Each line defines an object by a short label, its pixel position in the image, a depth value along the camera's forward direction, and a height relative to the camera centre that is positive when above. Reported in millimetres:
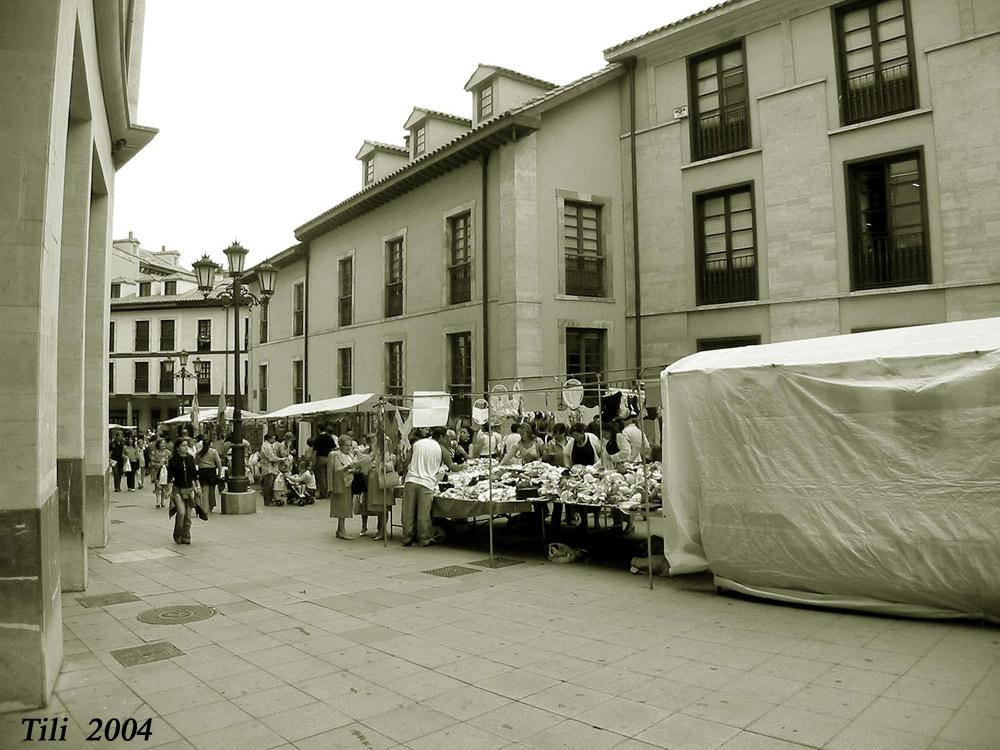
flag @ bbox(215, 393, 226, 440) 19469 +190
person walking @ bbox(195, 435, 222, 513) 15062 -1049
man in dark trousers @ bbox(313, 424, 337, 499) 15961 -891
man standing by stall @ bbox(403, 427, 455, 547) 10438 -1104
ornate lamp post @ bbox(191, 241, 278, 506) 15180 +2851
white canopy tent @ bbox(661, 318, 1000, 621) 5863 -588
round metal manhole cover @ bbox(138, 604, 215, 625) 6613 -1869
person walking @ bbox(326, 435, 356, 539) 11359 -1086
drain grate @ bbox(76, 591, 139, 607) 7289 -1867
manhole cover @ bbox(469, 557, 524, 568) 9086 -1950
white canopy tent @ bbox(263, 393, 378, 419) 17906 +302
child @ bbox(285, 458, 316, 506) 17297 -1686
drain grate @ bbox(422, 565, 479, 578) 8570 -1939
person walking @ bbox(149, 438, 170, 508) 18344 -1344
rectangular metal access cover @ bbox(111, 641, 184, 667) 5426 -1836
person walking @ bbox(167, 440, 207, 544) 10891 -1019
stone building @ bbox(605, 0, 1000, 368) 13450 +4954
